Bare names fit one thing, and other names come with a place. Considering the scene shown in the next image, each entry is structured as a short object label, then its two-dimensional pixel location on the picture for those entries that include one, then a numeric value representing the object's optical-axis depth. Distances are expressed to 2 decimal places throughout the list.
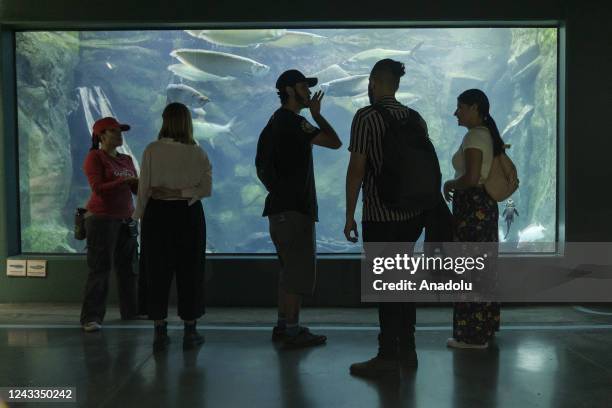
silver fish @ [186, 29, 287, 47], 6.39
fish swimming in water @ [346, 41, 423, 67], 6.49
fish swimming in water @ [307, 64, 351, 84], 6.58
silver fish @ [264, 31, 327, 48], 6.45
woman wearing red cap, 5.24
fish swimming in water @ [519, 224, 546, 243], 6.41
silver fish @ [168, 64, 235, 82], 6.55
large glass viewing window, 6.41
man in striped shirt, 3.92
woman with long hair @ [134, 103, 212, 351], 4.57
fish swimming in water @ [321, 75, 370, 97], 6.62
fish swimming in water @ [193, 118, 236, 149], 6.58
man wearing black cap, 4.59
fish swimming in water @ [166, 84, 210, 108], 6.57
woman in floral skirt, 4.51
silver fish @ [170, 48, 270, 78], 6.49
